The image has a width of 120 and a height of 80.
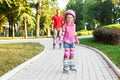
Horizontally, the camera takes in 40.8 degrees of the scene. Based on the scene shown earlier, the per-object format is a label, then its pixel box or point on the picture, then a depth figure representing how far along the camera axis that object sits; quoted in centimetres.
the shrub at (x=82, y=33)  2030
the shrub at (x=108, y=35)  1058
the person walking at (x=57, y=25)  873
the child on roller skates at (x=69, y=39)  509
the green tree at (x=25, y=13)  2001
